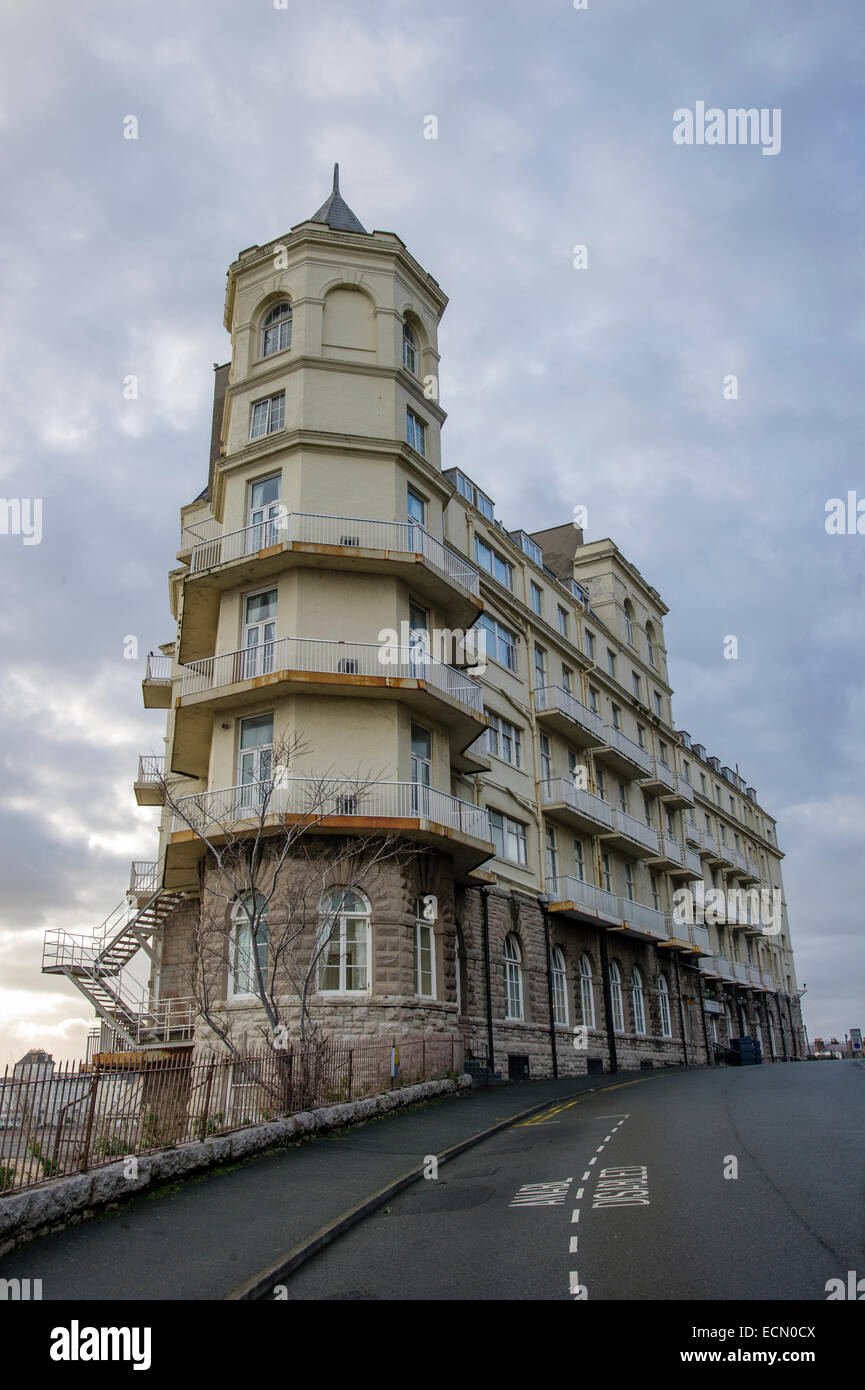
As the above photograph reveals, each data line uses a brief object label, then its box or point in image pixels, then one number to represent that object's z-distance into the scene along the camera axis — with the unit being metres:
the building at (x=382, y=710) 22.47
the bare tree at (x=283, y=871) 20.77
